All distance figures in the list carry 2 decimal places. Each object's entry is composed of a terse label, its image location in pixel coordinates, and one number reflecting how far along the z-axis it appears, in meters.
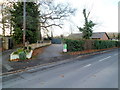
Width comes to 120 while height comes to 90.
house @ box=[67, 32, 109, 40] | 40.84
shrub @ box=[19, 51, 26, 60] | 10.42
